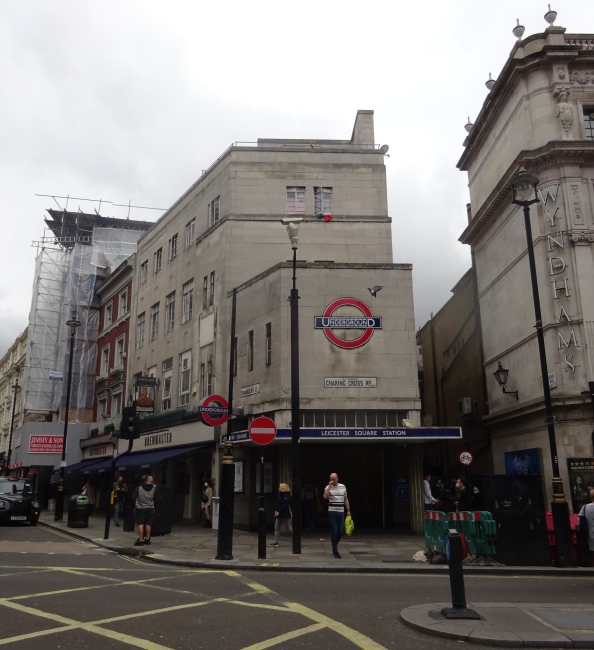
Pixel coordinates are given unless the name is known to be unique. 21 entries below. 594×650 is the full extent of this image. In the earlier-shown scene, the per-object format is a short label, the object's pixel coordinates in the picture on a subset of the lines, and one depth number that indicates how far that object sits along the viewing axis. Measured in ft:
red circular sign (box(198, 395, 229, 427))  53.72
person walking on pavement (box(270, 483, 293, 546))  54.39
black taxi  79.51
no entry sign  46.06
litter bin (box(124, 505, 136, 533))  67.46
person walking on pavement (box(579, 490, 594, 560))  39.14
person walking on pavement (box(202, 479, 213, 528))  74.33
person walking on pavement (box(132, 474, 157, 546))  53.42
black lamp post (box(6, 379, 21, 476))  171.38
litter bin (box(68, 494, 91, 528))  73.51
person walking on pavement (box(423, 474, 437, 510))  62.37
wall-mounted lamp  75.36
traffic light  58.39
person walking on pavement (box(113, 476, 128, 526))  75.46
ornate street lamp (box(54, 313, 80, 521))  85.89
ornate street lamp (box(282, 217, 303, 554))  47.47
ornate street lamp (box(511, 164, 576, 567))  41.22
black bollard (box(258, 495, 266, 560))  44.50
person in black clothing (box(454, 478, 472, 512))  56.85
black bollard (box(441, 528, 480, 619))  24.38
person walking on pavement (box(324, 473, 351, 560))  45.50
